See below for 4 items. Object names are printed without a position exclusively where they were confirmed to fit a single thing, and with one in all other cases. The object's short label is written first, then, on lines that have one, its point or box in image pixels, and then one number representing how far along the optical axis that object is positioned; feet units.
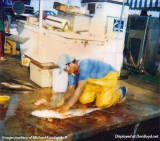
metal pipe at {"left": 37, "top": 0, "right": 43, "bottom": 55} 16.95
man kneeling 12.00
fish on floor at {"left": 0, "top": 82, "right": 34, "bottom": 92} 15.69
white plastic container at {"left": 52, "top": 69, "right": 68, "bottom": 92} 16.43
